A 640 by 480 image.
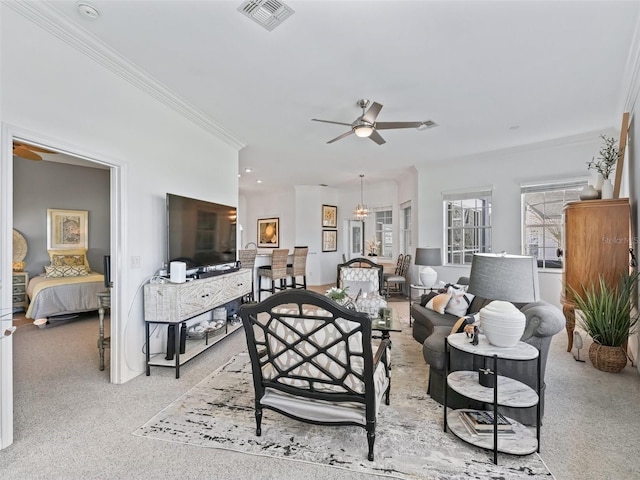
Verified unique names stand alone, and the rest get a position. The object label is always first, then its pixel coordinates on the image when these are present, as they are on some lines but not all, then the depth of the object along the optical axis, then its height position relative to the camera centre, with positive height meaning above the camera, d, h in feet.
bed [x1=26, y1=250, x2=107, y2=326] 15.33 -2.69
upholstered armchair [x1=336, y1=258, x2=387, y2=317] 14.30 -1.93
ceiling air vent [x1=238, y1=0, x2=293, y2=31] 6.78 +5.10
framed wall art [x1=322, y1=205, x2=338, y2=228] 30.04 +2.19
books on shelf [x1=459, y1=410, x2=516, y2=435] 6.66 -4.08
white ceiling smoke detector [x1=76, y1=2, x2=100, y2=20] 6.95 +5.18
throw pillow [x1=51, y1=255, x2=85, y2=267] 18.99 -1.39
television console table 9.82 -2.25
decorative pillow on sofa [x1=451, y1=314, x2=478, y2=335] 8.30 -2.28
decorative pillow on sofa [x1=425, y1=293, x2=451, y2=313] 11.88 -2.49
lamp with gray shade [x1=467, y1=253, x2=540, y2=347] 6.27 -1.04
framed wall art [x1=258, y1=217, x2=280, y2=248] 31.07 +0.61
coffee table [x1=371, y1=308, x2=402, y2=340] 8.96 -2.60
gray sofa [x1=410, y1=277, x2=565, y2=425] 7.30 -3.11
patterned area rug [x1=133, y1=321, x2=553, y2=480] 5.88 -4.33
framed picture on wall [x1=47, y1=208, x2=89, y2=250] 19.31 +0.58
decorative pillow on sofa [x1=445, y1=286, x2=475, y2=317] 11.62 -2.47
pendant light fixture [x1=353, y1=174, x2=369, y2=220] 25.75 +2.26
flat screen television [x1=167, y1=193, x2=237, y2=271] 10.90 +0.21
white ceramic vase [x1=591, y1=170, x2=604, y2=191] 11.88 +2.25
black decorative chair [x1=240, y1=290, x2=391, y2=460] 5.67 -2.45
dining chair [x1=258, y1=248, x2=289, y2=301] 19.81 -2.04
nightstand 17.74 -3.04
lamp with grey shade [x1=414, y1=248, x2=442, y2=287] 16.49 -1.00
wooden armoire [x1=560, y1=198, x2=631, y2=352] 10.74 -0.19
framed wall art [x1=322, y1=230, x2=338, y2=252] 30.09 -0.18
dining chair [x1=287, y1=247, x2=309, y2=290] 22.06 -1.95
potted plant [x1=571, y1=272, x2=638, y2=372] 9.98 -2.73
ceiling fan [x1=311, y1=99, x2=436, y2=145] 10.44 +3.98
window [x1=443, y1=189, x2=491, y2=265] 18.93 +0.86
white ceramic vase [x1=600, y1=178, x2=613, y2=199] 11.23 +1.76
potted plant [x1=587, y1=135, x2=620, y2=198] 11.26 +2.28
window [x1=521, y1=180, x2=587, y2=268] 16.39 +1.10
